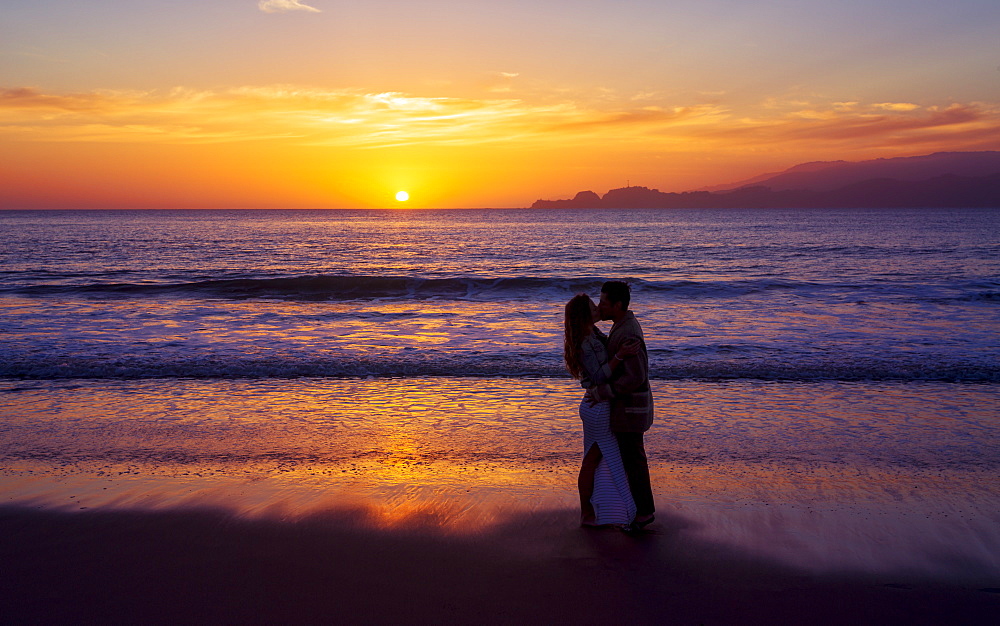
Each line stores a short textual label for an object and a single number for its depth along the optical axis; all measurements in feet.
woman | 15.25
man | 15.43
